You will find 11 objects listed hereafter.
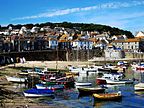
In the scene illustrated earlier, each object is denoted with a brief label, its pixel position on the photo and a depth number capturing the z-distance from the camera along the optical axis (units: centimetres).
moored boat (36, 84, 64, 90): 2976
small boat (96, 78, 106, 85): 3604
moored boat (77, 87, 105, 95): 2882
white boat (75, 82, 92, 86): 3272
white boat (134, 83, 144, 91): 3091
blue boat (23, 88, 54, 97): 2643
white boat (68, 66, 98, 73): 4740
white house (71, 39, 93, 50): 8436
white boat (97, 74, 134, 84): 3579
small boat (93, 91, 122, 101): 2612
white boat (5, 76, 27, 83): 3480
